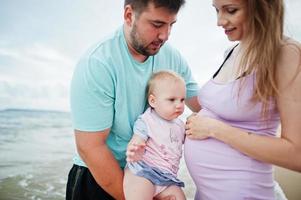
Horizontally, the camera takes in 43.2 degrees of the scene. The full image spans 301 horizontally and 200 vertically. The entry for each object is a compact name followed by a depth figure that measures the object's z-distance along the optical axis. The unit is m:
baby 1.31
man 1.35
